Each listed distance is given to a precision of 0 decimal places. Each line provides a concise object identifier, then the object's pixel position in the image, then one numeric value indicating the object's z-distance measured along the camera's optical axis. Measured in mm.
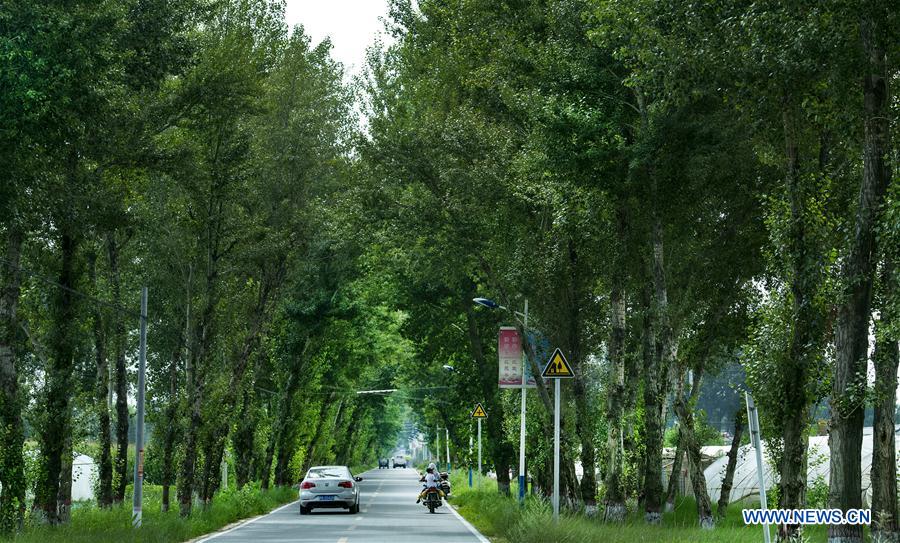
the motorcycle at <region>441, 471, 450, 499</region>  46428
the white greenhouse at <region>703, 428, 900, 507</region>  42394
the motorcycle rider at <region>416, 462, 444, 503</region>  41688
